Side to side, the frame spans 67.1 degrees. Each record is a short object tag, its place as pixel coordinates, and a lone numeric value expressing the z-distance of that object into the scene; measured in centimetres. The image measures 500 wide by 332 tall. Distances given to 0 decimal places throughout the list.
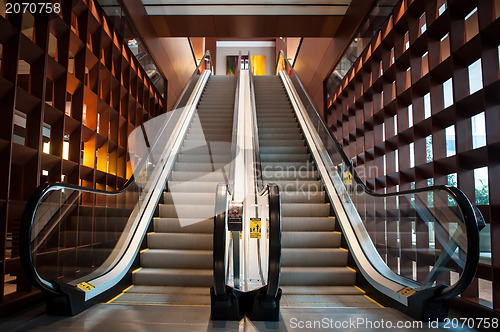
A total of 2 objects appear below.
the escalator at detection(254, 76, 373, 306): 385
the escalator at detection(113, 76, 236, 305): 374
